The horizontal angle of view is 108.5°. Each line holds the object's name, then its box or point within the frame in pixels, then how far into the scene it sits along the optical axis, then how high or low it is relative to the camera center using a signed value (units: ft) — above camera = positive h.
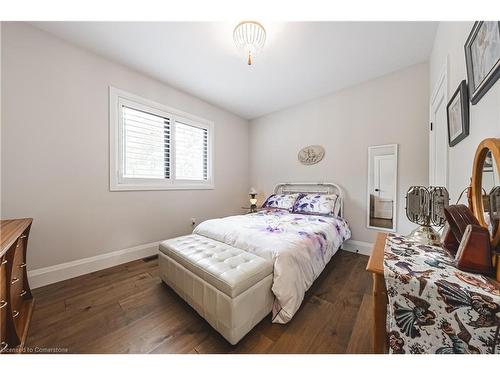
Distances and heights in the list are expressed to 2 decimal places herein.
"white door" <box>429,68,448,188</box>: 5.11 +1.64
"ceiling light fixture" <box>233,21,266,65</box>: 5.19 +4.47
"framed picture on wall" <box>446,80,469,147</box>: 3.51 +1.57
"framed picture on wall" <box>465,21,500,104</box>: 2.45 +2.01
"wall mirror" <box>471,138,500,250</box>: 2.24 +0.02
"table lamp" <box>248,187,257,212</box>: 11.98 -0.92
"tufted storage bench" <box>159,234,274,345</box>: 3.70 -2.29
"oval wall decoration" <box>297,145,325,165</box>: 10.23 +1.89
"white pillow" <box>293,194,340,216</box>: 8.76 -0.90
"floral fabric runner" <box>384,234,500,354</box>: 1.78 -1.30
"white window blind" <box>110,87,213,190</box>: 7.58 +1.92
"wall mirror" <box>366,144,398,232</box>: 8.21 +0.02
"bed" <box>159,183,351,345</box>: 3.82 -2.05
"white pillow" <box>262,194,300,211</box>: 9.99 -0.86
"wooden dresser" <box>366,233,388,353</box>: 2.73 -1.87
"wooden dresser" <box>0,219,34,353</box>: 3.26 -2.19
